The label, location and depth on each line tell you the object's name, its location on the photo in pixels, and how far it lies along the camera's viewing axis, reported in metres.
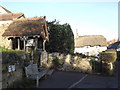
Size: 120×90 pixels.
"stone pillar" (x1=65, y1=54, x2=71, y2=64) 12.07
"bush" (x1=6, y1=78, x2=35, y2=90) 5.95
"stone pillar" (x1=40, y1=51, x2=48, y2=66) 10.81
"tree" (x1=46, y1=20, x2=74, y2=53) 15.45
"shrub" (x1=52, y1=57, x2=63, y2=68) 11.48
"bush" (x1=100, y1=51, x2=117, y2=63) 11.81
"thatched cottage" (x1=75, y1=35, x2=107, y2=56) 28.66
